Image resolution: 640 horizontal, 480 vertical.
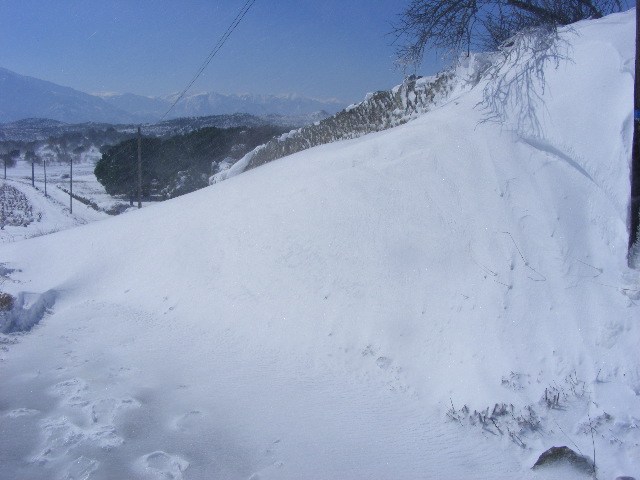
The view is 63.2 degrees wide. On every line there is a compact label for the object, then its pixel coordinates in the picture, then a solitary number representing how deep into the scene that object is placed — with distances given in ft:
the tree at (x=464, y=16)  36.85
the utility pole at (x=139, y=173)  87.17
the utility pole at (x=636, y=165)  17.72
